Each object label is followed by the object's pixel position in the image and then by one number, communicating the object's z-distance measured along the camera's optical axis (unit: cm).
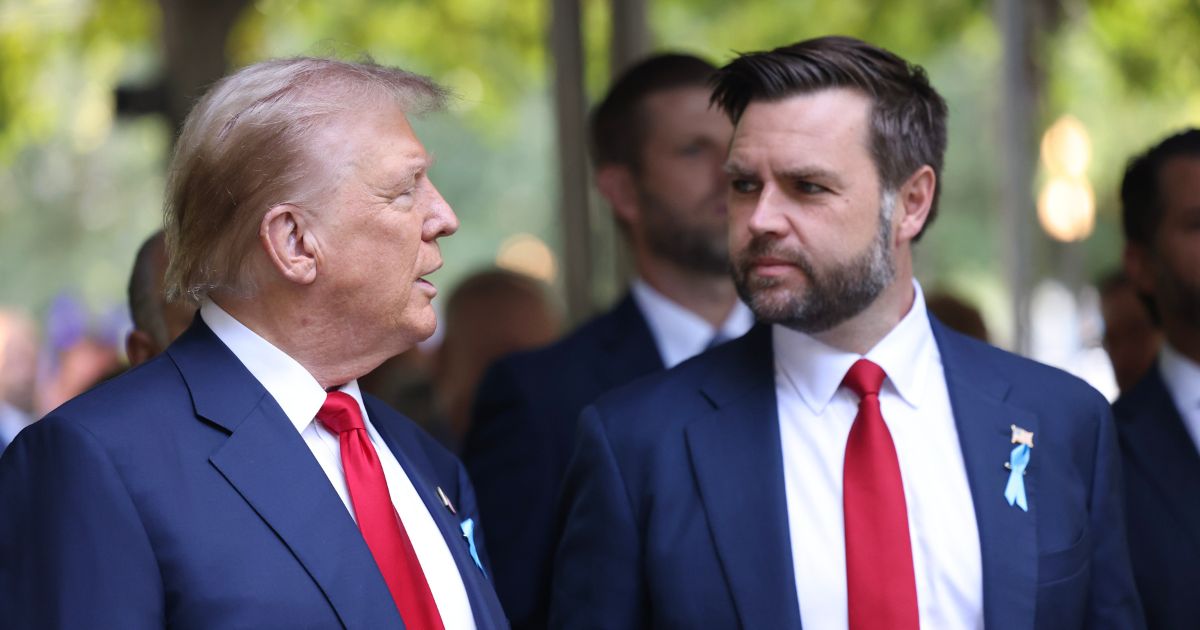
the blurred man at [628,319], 703
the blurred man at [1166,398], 597
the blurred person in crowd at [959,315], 1014
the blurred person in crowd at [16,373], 1503
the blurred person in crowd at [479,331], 1114
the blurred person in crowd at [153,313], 638
